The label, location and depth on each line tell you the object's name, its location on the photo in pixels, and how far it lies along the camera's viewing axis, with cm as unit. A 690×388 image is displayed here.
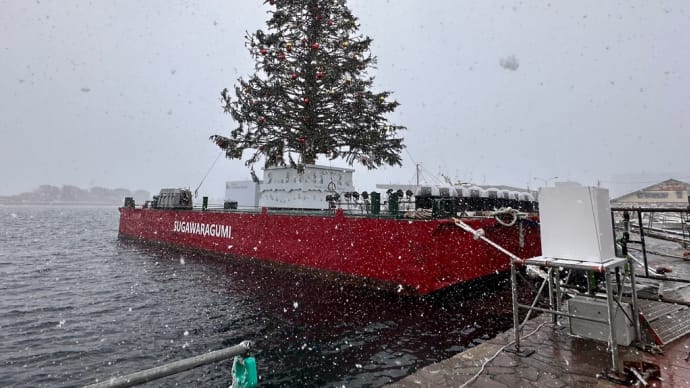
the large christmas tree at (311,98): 1752
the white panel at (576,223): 450
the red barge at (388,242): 945
